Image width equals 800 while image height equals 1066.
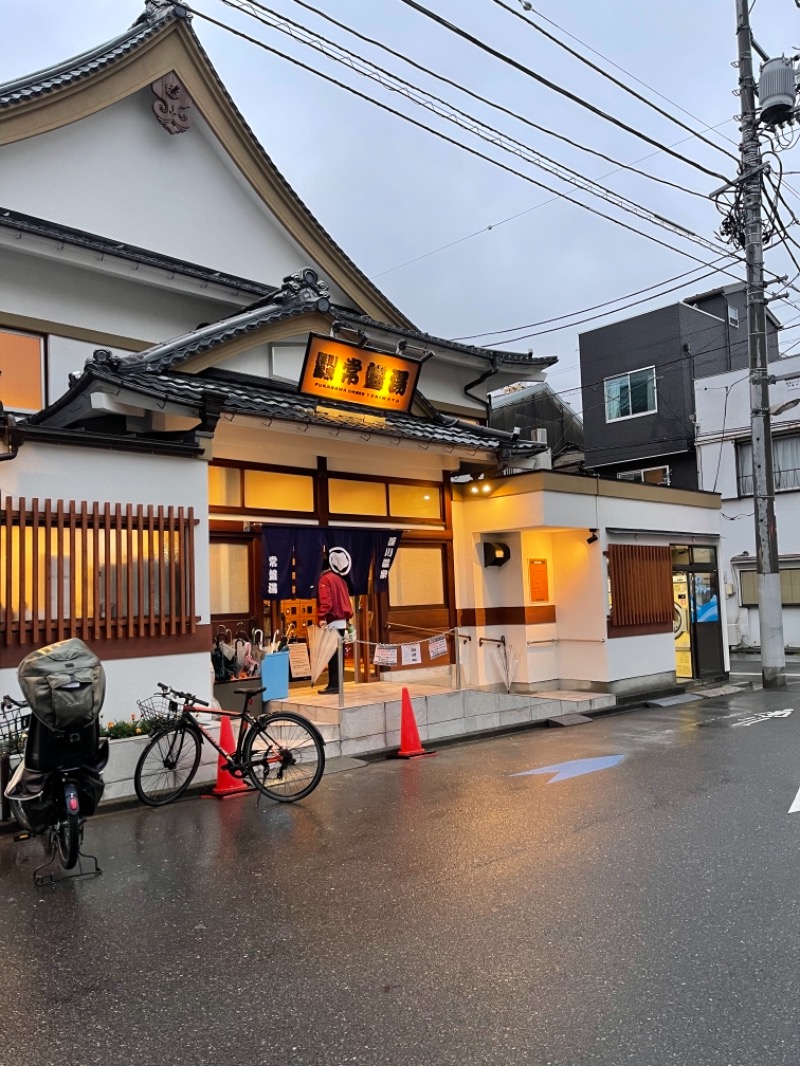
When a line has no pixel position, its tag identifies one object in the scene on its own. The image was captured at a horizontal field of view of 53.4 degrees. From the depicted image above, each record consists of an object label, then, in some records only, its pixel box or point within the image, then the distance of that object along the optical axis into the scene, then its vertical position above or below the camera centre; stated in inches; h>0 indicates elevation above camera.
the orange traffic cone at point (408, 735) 402.0 -72.5
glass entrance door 653.3 -27.7
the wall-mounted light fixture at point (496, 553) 572.4 +25.5
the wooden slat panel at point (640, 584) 581.0 -0.8
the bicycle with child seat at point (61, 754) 225.8 -43.0
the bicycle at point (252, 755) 307.0 -60.7
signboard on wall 579.4 +5.1
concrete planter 305.6 -63.2
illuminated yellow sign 458.3 +131.9
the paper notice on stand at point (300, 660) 482.9 -38.7
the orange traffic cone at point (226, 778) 320.2 -72.7
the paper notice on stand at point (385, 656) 478.7 -38.1
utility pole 629.9 +119.3
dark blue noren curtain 451.2 +24.1
